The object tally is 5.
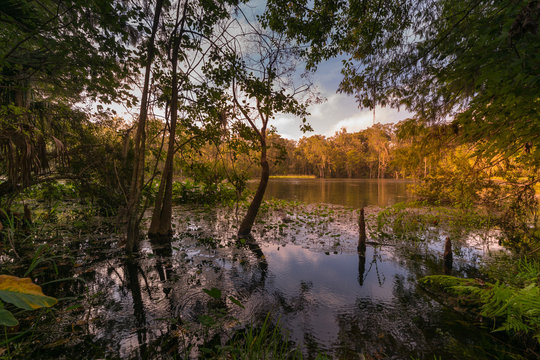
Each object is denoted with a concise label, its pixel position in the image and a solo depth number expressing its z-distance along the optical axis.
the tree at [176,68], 6.95
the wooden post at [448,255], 6.66
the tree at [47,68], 3.48
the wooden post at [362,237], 7.89
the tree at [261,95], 7.14
